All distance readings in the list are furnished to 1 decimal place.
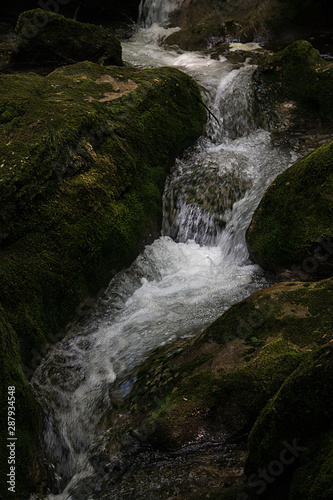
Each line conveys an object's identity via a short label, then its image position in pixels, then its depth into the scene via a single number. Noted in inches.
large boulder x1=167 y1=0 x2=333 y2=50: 444.8
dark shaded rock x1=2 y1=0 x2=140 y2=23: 500.1
